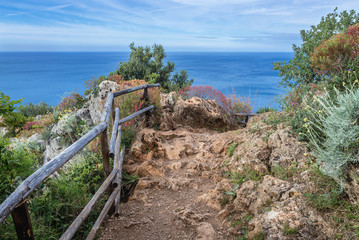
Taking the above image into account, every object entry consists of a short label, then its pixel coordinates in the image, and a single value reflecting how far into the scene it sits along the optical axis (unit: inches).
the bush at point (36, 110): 830.4
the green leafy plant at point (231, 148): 210.4
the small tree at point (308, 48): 332.2
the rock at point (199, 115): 335.9
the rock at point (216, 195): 161.9
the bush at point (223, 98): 457.1
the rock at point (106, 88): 324.2
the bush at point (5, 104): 129.6
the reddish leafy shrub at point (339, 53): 199.9
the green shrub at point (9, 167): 123.7
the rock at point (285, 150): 151.5
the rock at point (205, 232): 133.2
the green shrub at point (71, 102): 484.4
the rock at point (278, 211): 111.3
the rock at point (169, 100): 340.1
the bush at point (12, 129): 504.8
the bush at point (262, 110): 468.5
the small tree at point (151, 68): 608.7
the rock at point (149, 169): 204.8
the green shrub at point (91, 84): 437.1
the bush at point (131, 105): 243.1
